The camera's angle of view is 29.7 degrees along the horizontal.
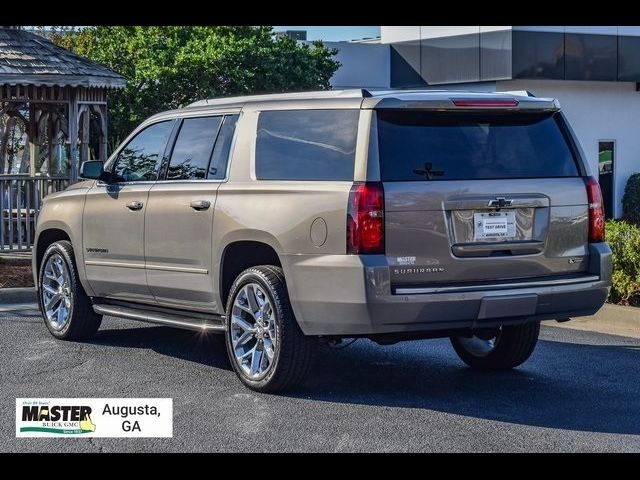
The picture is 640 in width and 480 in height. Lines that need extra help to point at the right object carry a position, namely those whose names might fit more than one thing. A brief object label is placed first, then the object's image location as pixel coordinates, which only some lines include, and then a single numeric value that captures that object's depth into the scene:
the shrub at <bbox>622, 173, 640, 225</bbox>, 26.17
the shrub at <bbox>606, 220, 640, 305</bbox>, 11.16
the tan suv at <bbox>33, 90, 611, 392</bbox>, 7.35
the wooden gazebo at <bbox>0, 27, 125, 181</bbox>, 16.97
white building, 24.33
